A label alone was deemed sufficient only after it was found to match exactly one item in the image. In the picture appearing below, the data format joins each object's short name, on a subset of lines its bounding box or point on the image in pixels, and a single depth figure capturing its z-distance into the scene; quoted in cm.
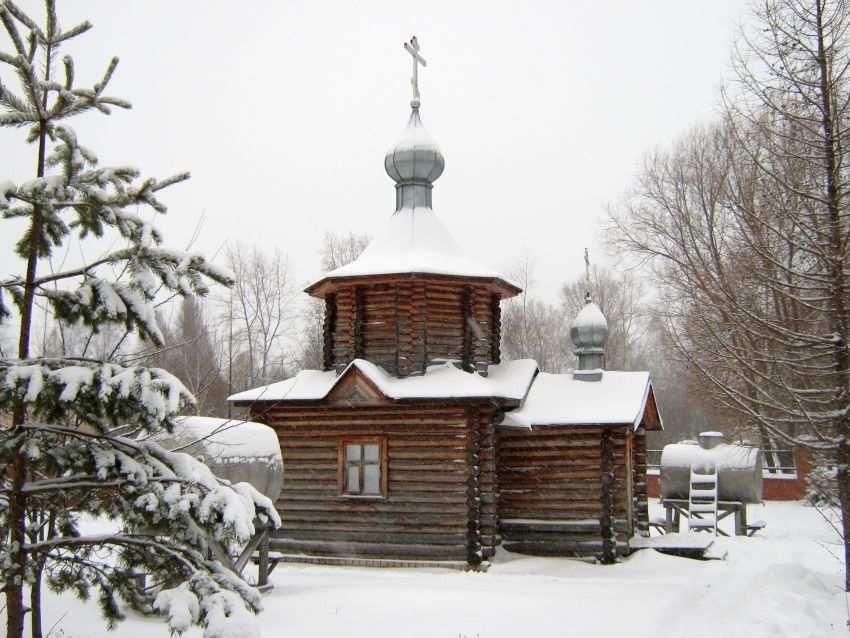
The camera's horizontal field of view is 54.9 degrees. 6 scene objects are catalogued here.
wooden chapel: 1616
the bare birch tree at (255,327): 3725
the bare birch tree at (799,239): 1108
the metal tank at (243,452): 1149
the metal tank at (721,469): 2152
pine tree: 536
